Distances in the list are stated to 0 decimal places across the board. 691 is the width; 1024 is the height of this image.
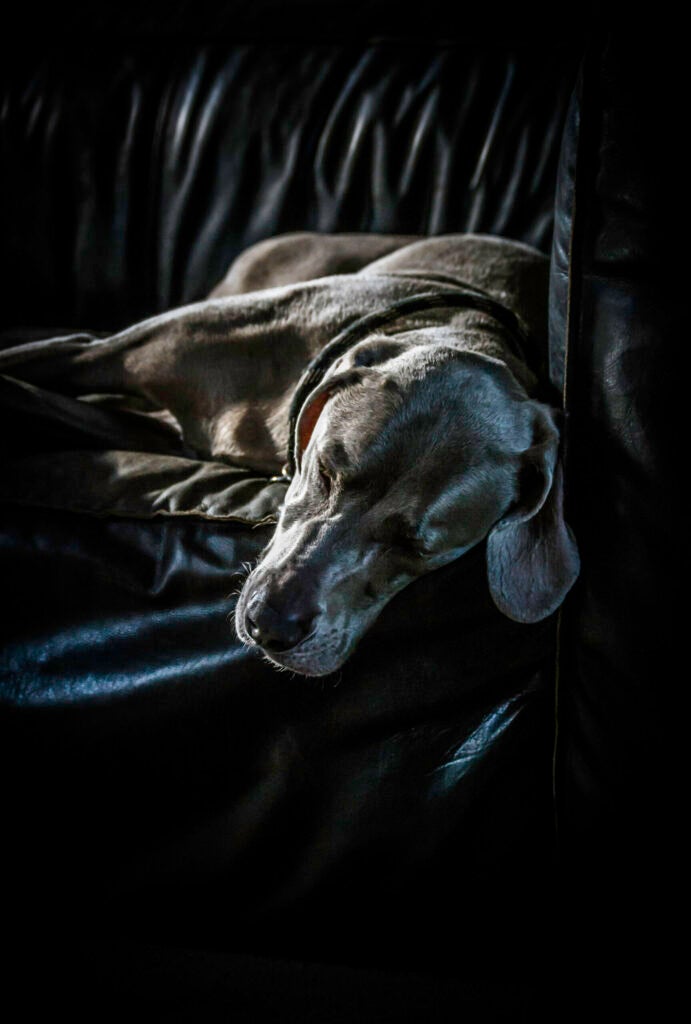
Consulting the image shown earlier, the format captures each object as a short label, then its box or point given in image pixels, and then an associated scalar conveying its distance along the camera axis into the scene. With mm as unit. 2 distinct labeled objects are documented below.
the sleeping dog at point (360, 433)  1146
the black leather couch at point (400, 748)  1116
